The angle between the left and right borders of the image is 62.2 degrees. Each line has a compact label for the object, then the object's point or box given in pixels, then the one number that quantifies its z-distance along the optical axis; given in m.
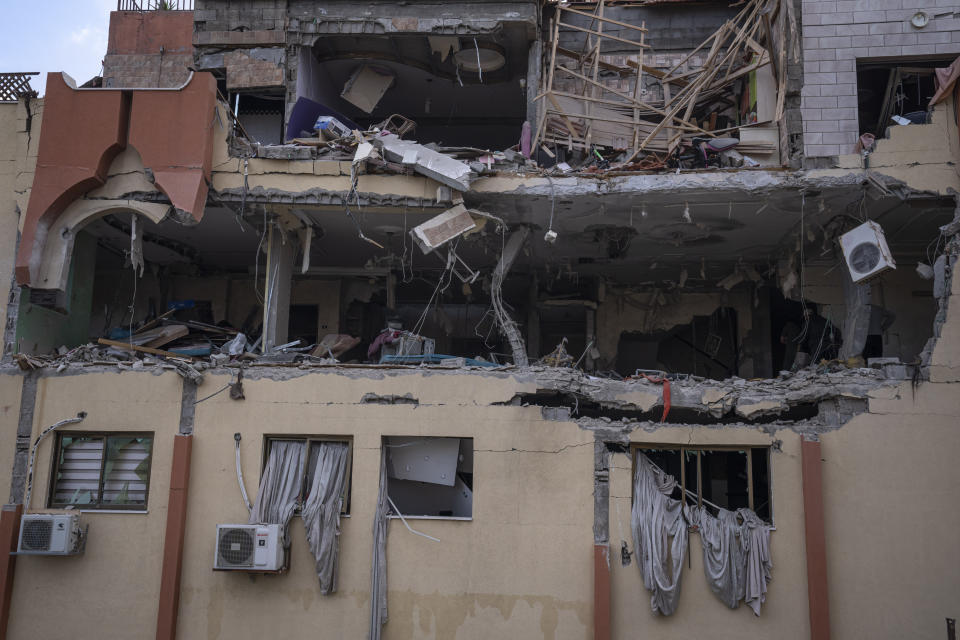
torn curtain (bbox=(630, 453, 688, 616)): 10.59
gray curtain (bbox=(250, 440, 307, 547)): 11.06
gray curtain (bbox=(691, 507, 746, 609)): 10.56
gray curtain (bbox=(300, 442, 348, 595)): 10.88
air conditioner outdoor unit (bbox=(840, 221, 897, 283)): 11.45
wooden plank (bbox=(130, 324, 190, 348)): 13.21
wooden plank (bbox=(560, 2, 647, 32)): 14.36
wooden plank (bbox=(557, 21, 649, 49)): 14.43
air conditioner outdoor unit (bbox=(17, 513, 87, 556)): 10.81
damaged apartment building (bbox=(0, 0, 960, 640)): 10.73
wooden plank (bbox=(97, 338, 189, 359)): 12.38
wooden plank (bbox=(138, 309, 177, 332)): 13.55
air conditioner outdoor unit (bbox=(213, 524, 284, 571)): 10.63
